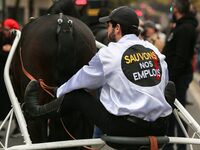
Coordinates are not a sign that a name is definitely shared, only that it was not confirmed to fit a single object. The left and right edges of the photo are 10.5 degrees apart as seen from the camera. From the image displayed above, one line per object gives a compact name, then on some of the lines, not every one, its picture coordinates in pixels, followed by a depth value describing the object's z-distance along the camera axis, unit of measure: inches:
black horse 417.5
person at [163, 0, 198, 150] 602.6
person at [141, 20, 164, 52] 832.8
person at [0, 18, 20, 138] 638.1
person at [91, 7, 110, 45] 646.9
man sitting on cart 345.2
